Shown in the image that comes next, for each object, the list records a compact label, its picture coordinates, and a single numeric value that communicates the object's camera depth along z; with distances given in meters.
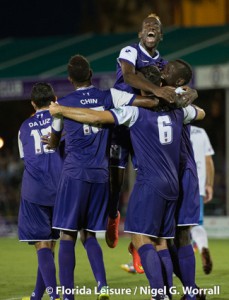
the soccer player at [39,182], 16.95
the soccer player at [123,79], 17.19
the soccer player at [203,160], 24.56
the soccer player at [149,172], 15.55
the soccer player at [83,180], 16.33
